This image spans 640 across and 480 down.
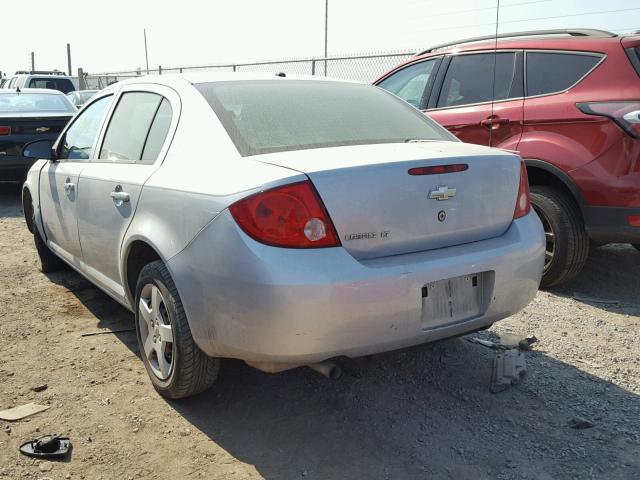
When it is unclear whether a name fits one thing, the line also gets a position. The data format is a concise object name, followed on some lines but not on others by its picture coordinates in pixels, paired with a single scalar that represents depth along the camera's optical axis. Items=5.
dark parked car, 8.45
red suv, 4.33
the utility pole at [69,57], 32.12
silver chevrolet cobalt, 2.47
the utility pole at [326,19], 15.26
